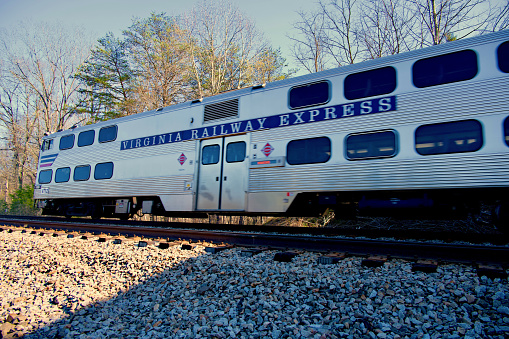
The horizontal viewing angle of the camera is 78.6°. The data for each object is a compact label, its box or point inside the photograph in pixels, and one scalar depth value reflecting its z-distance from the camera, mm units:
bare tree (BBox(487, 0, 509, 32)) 12856
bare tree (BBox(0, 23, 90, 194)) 27797
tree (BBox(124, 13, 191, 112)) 24812
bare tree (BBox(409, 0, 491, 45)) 14680
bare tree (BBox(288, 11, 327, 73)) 19078
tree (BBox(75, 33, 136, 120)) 27891
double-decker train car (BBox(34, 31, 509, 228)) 5570
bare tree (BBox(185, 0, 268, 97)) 22750
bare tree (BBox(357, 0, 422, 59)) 16609
